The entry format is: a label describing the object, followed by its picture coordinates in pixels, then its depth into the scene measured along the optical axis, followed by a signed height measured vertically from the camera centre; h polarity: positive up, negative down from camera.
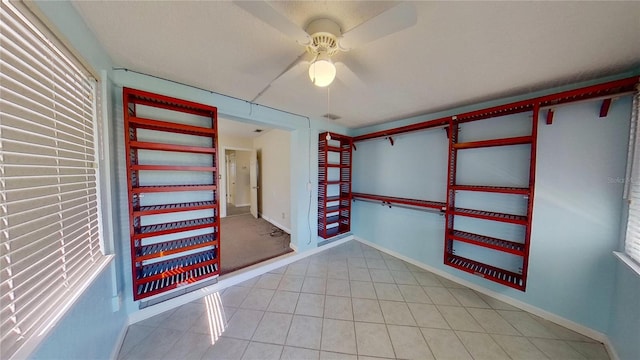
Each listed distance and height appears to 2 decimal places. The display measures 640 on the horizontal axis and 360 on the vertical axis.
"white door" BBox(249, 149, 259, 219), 5.25 -0.27
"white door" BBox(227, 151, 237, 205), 6.80 -0.26
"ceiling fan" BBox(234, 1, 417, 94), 0.78 +0.67
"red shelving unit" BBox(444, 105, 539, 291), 1.74 -0.44
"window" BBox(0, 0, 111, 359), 0.63 -0.07
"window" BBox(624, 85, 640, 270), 1.40 -0.11
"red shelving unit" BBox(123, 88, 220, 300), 1.62 -0.27
